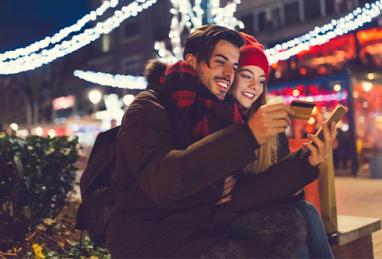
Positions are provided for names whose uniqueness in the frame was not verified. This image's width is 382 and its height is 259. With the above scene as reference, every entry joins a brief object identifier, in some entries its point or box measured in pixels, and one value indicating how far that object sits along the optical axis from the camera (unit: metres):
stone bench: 3.34
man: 1.75
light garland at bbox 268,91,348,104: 15.47
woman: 2.36
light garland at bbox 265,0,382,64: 11.62
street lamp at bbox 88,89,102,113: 24.70
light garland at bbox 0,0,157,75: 8.17
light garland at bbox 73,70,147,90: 19.68
